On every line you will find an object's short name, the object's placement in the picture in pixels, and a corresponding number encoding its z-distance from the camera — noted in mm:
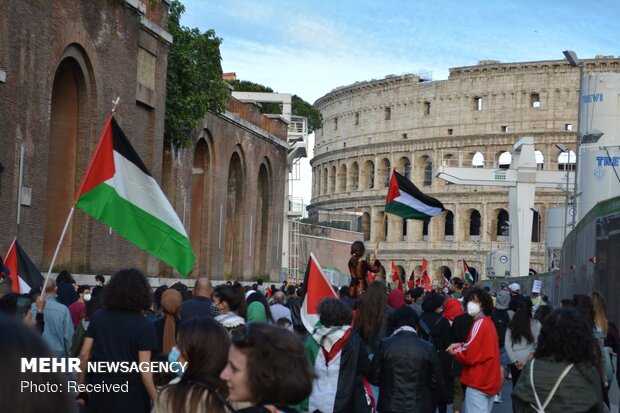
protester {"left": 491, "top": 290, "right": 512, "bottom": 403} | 13781
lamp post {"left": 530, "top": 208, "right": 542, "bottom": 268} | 78738
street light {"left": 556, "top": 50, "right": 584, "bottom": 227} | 31078
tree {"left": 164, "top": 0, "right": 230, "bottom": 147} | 28000
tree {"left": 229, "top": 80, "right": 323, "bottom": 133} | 81588
